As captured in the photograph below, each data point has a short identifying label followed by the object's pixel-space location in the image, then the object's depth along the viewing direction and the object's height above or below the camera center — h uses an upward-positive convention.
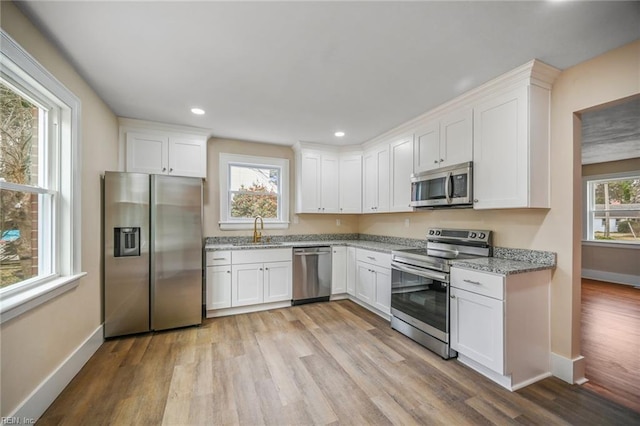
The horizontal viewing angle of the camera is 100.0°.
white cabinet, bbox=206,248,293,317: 3.50 -0.91
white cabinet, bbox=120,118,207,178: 3.33 +0.84
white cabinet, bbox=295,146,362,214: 4.30 +0.52
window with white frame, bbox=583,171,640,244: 5.23 +0.11
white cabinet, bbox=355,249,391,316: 3.37 -0.90
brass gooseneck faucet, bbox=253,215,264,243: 4.10 -0.29
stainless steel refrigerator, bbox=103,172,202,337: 2.85 -0.44
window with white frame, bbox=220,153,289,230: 4.08 +0.35
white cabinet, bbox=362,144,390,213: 3.87 +0.51
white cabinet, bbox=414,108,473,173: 2.66 +0.78
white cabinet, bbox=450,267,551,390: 2.04 -0.90
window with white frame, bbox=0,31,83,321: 1.64 +0.21
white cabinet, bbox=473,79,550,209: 2.19 +0.56
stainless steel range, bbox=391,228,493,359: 2.50 -0.72
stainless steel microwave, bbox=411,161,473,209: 2.63 +0.28
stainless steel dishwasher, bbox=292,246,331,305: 3.93 -0.91
